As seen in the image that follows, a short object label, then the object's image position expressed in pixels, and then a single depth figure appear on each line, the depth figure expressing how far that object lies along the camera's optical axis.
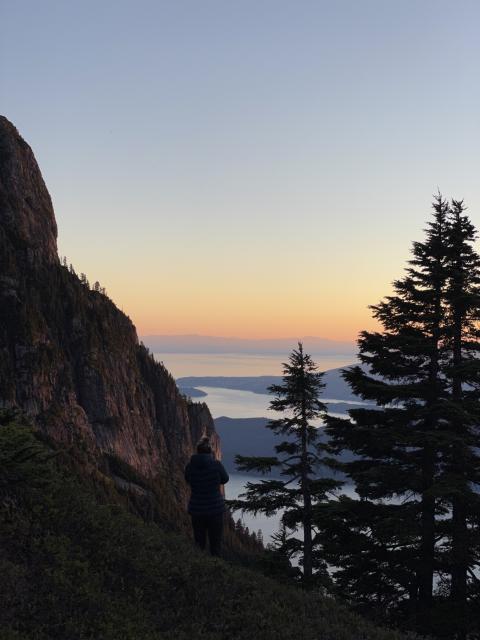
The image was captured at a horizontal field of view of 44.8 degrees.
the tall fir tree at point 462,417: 15.55
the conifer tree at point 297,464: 22.73
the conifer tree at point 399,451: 16.67
